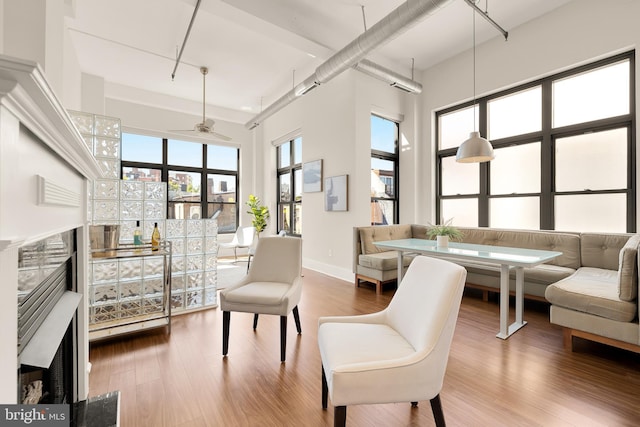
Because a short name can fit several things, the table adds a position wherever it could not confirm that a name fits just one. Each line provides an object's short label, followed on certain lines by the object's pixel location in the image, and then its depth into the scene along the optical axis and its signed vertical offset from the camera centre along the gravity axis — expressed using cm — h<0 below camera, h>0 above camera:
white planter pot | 330 -32
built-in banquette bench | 207 -63
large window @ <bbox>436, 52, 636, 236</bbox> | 342 +81
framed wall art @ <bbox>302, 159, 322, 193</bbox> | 550 +75
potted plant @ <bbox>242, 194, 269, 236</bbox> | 674 +1
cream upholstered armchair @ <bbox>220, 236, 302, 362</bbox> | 216 -62
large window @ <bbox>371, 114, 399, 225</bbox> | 526 +83
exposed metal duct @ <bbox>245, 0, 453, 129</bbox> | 284 +204
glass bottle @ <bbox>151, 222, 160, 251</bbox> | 265 -25
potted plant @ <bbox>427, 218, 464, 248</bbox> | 331 -24
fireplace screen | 80 -23
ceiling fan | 464 +142
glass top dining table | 253 -40
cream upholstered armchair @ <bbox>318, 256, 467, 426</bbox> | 117 -66
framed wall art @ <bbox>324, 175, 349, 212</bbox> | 488 +37
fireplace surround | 50 +10
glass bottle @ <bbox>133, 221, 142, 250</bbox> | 267 -23
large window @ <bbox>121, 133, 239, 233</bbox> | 629 +100
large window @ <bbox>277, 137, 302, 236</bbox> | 655 +67
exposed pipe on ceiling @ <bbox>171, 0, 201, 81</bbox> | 301 +238
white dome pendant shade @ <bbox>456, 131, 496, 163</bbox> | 315 +72
